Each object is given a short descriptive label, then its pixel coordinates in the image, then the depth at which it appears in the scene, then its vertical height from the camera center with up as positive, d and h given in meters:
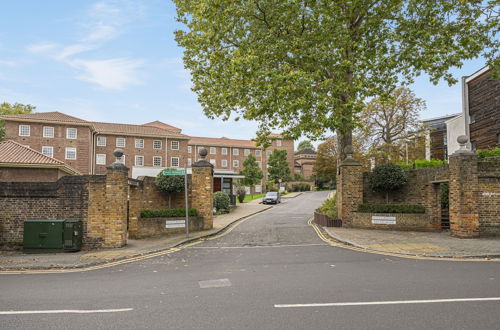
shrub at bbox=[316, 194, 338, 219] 17.42 -1.28
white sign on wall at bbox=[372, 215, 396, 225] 15.29 -1.53
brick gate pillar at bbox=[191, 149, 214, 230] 16.70 -0.33
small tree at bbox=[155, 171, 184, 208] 16.34 +0.09
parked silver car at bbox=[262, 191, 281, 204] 42.56 -1.78
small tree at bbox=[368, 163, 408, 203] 15.74 +0.29
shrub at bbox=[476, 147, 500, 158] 15.70 +1.36
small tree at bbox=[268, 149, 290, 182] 71.88 +3.54
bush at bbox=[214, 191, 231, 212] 27.48 -1.32
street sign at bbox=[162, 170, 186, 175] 14.11 +0.47
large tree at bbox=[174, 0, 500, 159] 13.80 +5.46
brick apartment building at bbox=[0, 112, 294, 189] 48.88 +6.54
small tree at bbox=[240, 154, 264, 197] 64.75 +2.12
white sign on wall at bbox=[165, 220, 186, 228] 15.36 -1.69
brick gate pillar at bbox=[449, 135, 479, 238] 12.82 -0.37
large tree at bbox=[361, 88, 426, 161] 35.81 +5.76
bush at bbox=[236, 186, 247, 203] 42.09 -1.06
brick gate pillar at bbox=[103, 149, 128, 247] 12.38 -0.77
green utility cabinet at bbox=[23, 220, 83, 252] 11.70 -1.65
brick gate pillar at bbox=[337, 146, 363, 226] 16.17 -0.23
